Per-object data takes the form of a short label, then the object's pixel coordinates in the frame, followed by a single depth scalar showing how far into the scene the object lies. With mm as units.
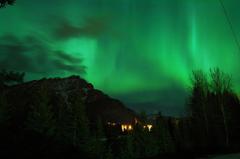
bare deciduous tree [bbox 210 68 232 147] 28756
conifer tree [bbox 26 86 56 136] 27443
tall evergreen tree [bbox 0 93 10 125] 28725
